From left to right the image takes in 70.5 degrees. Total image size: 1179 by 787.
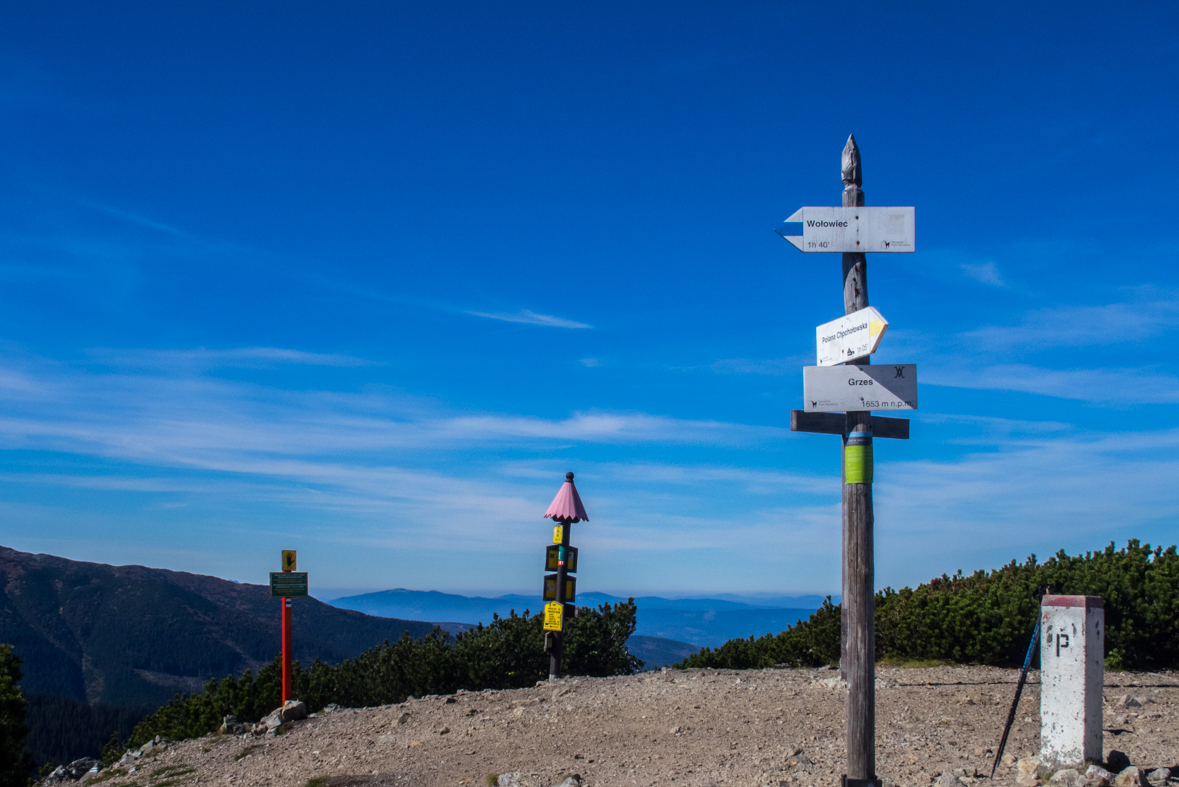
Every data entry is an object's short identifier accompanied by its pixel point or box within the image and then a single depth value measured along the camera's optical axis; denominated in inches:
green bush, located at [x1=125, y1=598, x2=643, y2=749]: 602.9
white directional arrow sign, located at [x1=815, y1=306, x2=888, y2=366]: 232.1
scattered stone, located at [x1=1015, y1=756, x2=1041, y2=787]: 256.7
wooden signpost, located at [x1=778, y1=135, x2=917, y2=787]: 234.5
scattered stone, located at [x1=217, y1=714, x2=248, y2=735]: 469.1
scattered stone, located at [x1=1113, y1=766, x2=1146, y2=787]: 240.1
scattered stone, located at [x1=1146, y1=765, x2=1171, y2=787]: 253.1
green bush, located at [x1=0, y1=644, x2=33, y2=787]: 447.8
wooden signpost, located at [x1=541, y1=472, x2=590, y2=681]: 535.8
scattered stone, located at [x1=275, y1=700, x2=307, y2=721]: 464.8
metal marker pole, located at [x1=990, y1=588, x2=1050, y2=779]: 240.3
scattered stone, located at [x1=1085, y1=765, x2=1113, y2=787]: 242.2
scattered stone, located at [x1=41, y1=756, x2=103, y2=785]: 471.8
